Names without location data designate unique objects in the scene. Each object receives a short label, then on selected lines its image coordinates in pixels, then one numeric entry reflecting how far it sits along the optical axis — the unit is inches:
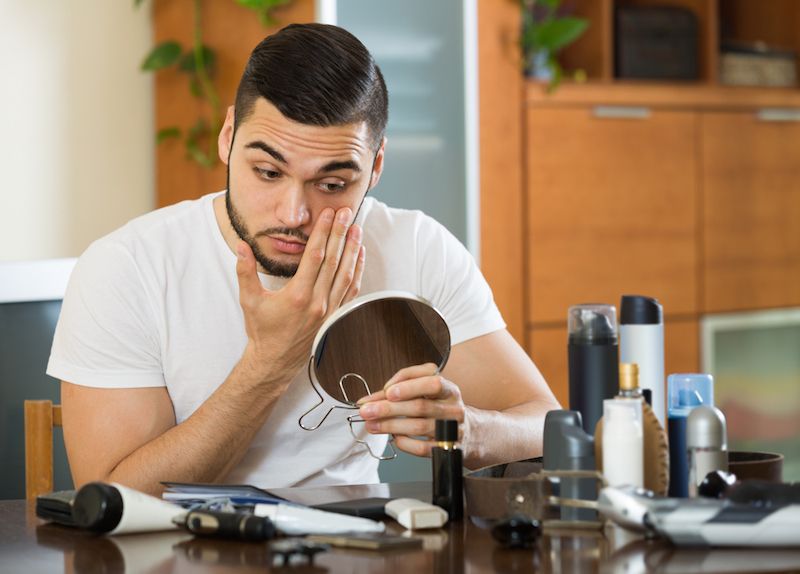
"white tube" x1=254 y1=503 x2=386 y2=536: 67.6
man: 82.9
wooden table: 62.9
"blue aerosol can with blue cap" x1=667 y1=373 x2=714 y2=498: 71.7
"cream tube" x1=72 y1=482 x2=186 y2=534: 68.4
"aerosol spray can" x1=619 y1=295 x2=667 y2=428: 73.0
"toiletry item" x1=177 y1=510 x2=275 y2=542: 66.6
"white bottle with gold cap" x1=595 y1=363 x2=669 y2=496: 68.6
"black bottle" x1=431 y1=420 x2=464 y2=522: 70.8
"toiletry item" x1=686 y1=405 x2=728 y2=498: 70.2
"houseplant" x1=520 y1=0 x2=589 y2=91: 160.4
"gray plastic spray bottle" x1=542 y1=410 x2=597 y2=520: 67.8
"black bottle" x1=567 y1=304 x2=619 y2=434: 71.5
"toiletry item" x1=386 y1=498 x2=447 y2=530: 68.7
